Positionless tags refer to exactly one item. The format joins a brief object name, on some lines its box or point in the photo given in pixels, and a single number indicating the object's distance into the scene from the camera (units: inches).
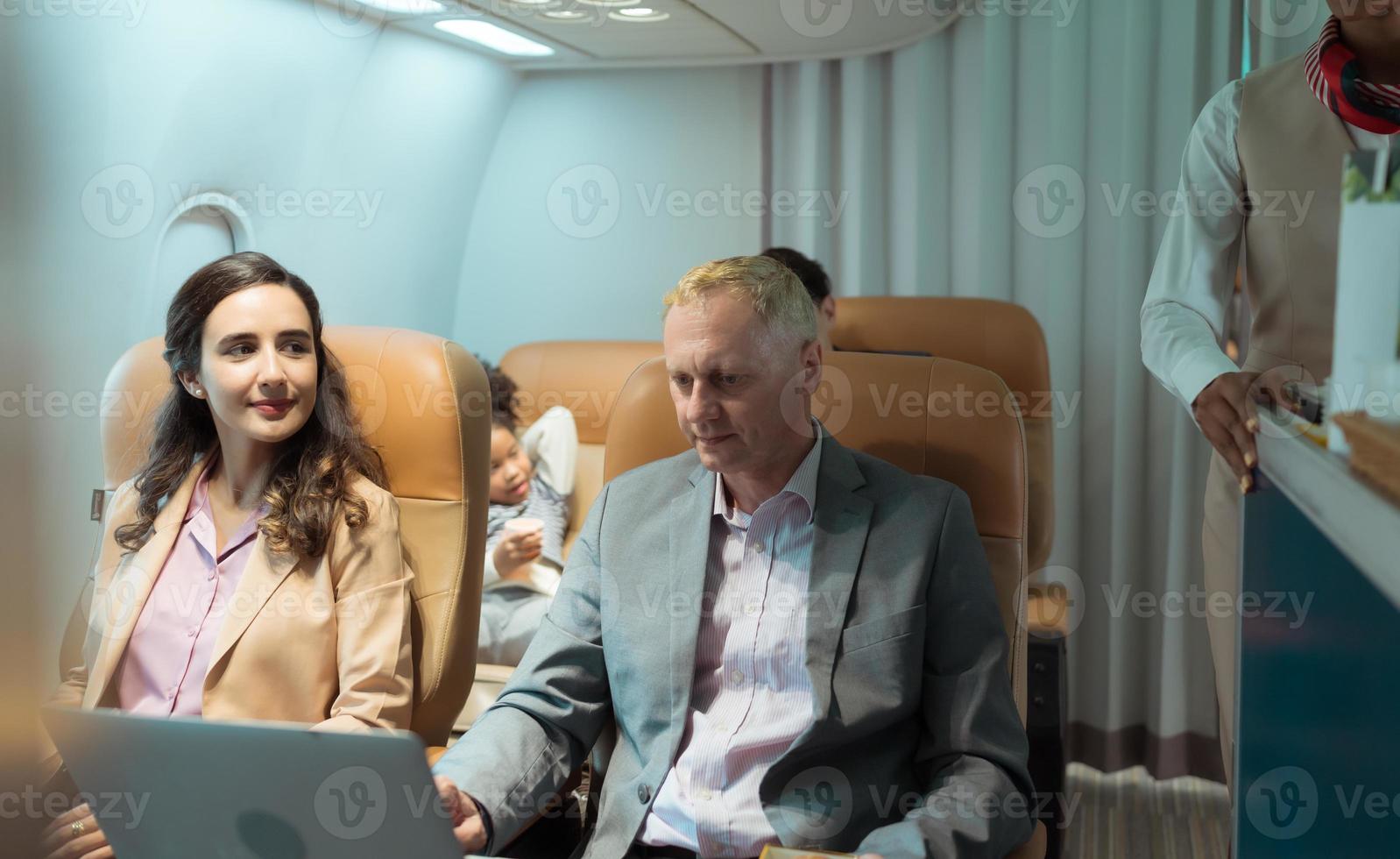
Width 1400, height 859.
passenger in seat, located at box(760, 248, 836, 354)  111.6
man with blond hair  59.5
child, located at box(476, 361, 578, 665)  118.1
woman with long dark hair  70.8
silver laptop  41.1
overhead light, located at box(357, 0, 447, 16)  120.0
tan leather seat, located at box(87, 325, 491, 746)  76.1
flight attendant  55.7
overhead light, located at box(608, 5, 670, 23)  125.6
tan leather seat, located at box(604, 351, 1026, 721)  70.2
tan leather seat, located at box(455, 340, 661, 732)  138.7
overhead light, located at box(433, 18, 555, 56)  135.0
